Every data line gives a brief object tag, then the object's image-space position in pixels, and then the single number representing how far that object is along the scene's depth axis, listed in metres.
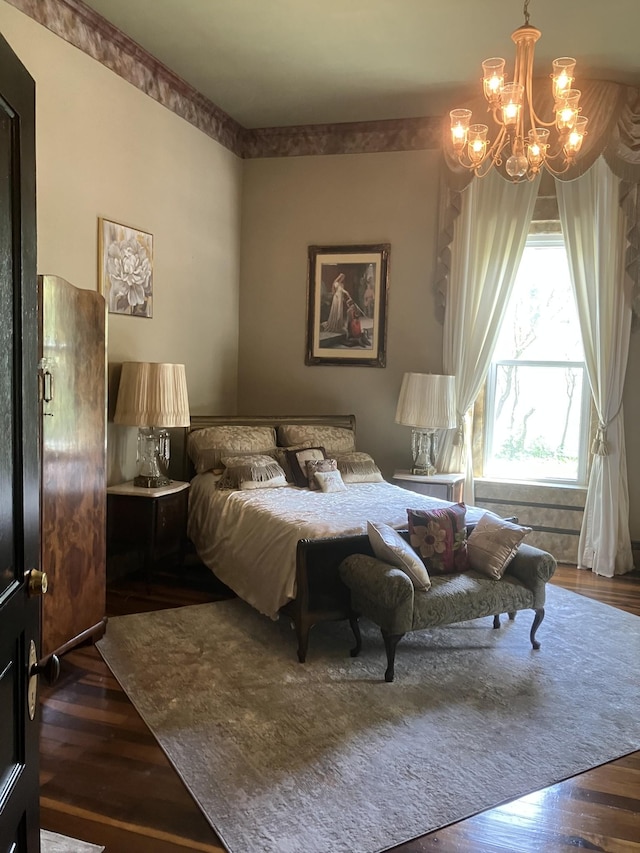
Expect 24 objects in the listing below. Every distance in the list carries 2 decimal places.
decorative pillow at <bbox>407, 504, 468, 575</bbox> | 3.61
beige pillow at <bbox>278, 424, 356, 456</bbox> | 5.34
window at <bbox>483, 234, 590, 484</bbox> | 5.42
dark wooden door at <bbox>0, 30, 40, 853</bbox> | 1.21
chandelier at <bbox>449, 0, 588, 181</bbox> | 3.11
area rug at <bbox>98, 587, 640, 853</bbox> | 2.35
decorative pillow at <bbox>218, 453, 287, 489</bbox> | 4.62
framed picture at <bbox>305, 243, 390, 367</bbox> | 5.75
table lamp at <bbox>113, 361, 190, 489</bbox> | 4.33
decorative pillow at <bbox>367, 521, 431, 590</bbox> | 3.36
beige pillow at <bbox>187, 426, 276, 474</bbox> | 4.89
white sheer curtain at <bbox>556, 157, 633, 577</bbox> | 5.01
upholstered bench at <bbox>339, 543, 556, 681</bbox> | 3.22
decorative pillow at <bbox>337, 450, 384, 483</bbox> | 5.05
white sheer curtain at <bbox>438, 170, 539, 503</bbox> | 5.25
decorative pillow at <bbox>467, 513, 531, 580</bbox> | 3.58
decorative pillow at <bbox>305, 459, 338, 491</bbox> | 4.86
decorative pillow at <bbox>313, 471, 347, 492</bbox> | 4.74
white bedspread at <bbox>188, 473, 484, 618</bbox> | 3.72
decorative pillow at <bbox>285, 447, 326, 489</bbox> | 4.92
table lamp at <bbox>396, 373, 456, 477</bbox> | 5.18
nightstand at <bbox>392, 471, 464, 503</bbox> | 5.17
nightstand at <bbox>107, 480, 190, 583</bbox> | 4.26
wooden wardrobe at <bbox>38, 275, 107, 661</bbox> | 3.09
